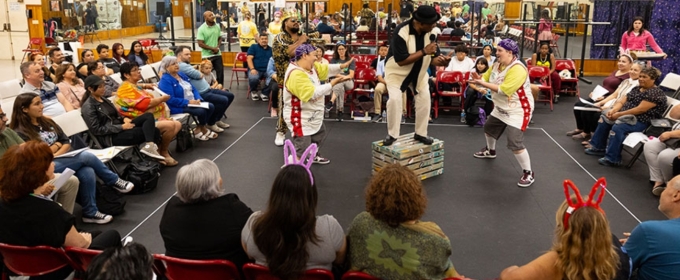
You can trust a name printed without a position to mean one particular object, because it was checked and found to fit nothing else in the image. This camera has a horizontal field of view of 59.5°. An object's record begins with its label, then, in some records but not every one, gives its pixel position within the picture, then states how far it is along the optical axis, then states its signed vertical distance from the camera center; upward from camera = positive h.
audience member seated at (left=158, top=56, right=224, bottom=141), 6.96 -0.97
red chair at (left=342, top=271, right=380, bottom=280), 2.65 -1.14
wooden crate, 5.59 -1.31
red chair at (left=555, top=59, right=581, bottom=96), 10.39 -0.88
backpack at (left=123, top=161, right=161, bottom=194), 5.36 -1.43
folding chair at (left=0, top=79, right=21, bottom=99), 7.22 -0.89
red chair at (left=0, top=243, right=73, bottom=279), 3.00 -1.23
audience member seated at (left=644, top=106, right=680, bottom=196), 5.41 -1.24
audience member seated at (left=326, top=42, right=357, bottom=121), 8.76 -0.83
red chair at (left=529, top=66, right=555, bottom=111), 9.45 -0.96
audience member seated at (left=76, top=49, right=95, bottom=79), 7.59 -0.70
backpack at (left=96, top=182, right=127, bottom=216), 4.85 -1.51
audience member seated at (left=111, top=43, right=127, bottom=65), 9.20 -0.57
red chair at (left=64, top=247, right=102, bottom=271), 2.95 -1.19
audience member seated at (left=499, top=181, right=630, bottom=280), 2.35 -0.92
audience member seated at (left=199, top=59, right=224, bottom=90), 8.20 -0.80
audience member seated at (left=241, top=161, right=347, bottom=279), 2.63 -0.95
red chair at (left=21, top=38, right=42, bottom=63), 14.87 -0.72
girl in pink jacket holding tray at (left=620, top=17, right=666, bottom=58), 10.44 -0.36
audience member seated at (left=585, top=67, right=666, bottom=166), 6.13 -0.97
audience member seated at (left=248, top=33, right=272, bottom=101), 10.06 -0.78
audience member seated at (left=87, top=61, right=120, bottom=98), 6.71 -0.70
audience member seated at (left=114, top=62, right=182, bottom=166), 6.21 -0.91
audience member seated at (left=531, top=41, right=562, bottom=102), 9.82 -0.72
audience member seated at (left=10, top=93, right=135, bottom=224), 4.64 -1.09
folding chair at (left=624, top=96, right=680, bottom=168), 6.02 -0.97
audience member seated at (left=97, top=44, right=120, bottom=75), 8.48 -0.65
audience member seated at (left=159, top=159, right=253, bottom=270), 2.88 -0.99
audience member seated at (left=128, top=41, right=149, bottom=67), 9.42 -0.62
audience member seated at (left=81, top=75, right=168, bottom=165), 5.66 -1.06
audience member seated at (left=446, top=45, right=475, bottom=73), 9.35 -0.70
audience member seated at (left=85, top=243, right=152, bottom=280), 1.94 -0.81
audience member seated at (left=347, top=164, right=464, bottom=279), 2.63 -0.96
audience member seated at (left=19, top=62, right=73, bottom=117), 6.16 -0.75
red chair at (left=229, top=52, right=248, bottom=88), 11.32 -0.81
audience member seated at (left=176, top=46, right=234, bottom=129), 7.62 -0.88
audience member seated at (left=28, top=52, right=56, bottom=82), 7.46 -0.69
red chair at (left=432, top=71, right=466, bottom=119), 8.80 -0.95
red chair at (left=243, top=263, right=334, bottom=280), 2.69 -1.15
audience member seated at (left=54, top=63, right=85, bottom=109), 6.30 -0.73
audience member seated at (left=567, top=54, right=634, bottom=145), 7.32 -1.14
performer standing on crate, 5.29 -0.43
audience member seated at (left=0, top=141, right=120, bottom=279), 3.01 -0.99
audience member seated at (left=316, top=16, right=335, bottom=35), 14.49 -0.29
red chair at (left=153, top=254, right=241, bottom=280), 2.79 -1.18
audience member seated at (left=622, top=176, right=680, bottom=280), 2.56 -0.99
